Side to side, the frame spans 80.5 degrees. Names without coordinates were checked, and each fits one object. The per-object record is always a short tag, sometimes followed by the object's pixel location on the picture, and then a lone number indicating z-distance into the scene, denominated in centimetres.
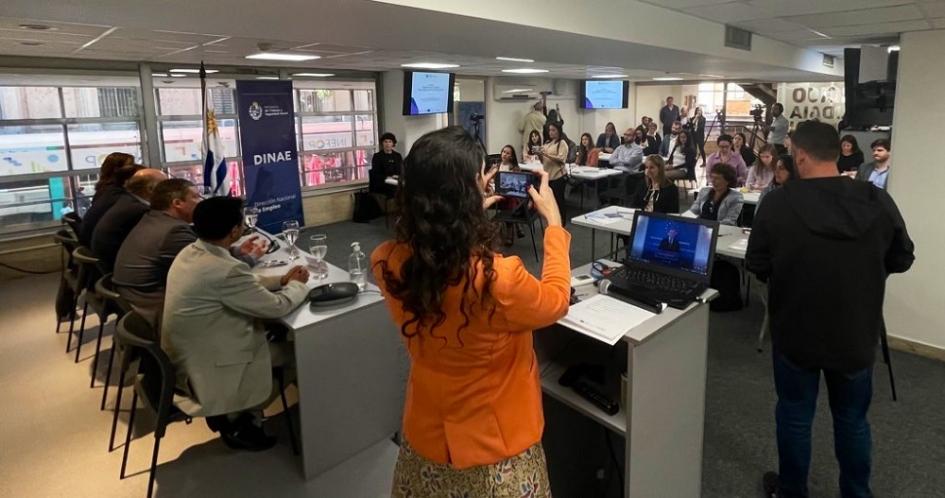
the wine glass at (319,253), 295
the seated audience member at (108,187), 362
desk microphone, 187
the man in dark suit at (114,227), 323
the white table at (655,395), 174
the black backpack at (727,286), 452
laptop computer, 198
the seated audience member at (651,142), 1052
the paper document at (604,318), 171
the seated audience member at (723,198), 451
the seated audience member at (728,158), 720
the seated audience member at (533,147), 922
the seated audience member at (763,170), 590
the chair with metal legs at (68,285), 384
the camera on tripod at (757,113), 1105
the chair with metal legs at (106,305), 259
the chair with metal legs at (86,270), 321
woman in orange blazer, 114
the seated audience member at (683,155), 915
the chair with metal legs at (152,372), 210
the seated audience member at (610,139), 1070
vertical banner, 680
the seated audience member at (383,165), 795
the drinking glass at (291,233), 317
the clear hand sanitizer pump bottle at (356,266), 277
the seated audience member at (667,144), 1210
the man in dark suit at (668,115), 1248
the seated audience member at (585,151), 1018
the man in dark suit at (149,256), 277
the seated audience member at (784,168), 402
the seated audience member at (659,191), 497
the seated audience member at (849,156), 609
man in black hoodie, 195
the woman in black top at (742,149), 867
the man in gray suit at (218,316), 224
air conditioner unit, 995
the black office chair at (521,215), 600
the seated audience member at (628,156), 884
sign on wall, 1181
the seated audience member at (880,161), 479
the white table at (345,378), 242
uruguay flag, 527
